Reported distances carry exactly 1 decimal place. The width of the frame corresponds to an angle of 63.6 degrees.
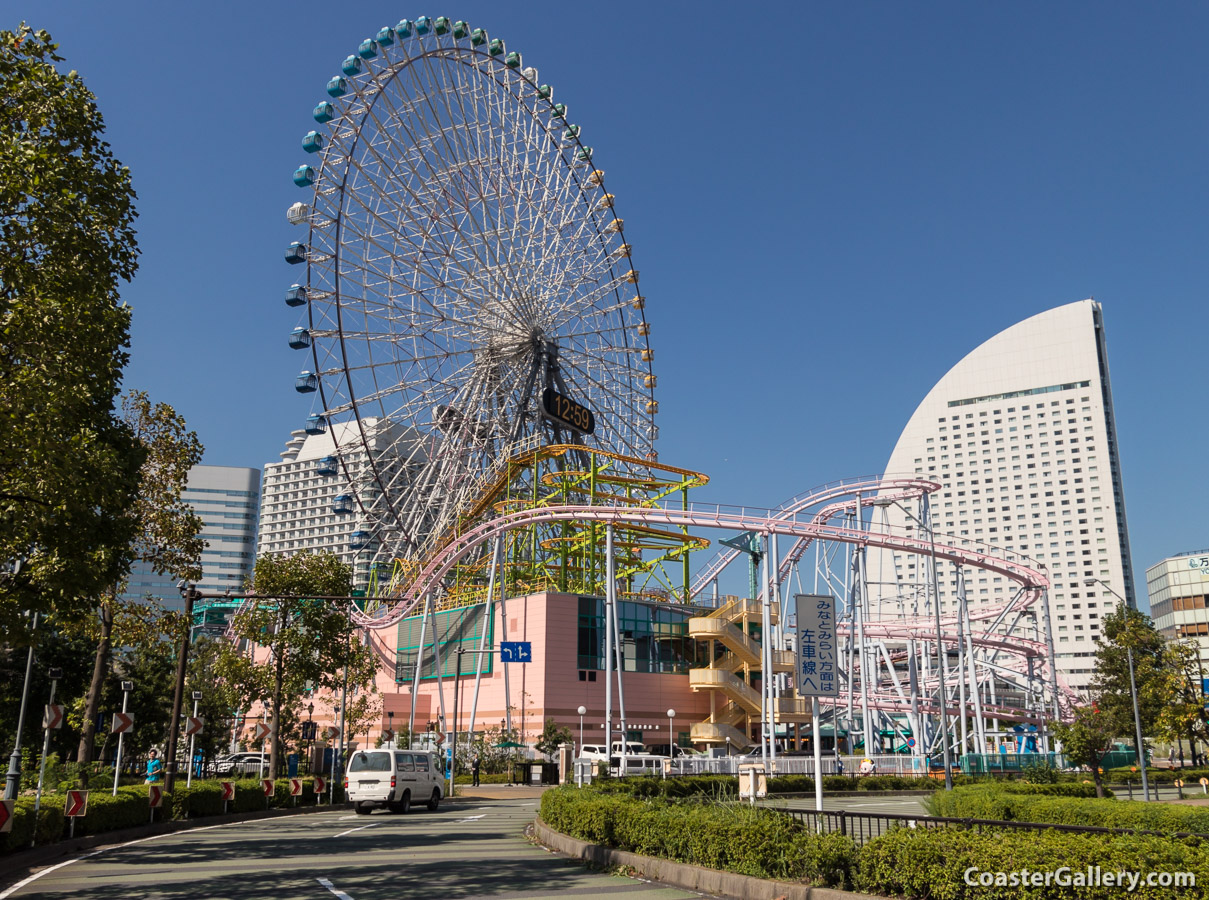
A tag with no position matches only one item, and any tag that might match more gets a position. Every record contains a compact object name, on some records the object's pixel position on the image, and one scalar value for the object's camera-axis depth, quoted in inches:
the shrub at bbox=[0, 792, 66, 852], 637.3
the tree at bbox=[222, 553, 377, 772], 1462.8
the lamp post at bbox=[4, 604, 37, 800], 645.9
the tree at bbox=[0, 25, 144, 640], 564.4
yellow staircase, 2236.7
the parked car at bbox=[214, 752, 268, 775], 2103.8
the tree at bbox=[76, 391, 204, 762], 1054.4
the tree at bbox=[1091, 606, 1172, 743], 2073.1
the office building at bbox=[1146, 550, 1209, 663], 4104.3
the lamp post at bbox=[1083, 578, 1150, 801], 1388.3
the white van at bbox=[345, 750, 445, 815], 1058.1
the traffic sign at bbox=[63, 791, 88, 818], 754.8
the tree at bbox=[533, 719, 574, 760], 2060.8
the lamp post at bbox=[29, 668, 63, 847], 668.7
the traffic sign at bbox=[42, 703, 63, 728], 735.7
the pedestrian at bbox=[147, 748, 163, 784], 1310.3
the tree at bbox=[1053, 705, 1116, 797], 1450.5
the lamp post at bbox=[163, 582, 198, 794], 994.1
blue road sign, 1873.8
